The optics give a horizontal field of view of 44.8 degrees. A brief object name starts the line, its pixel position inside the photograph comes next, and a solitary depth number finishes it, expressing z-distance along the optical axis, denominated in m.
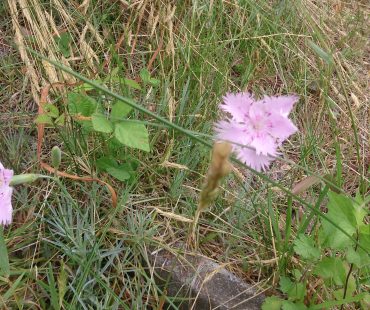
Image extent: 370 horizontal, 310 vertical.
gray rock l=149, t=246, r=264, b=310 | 0.26
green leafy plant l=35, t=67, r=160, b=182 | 0.27
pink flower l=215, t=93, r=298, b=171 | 0.17
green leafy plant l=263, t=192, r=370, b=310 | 0.22
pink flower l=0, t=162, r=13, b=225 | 0.21
